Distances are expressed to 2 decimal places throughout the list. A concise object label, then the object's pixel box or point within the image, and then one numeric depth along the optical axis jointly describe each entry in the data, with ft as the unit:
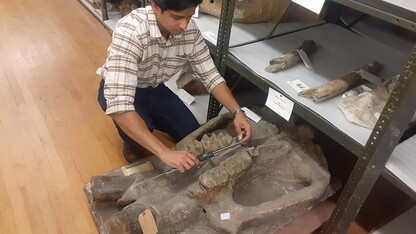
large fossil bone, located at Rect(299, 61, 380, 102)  3.81
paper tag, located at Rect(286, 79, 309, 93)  4.02
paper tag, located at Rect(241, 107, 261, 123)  4.86
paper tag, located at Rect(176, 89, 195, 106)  6.50
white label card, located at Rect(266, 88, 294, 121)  3.89
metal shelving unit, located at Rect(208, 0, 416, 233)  2.69
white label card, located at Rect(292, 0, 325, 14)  3.28
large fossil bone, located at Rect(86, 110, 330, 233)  3.60
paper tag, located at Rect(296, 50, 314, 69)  4.46
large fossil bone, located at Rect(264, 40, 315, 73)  4.30
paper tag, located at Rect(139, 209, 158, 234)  3.42
